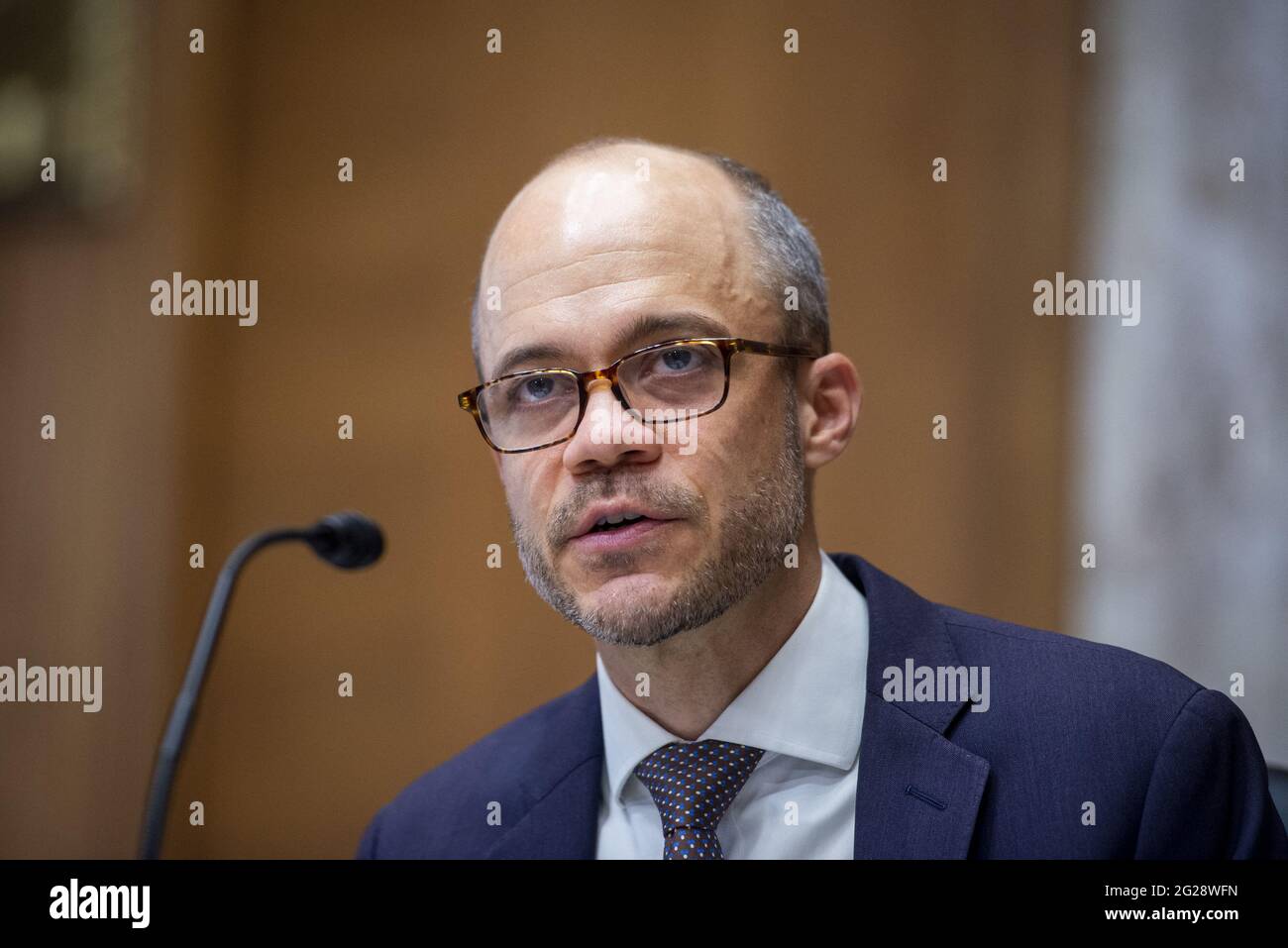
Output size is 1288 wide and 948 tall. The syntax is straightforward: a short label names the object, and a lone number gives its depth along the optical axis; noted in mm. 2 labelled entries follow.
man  1800
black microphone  1819
